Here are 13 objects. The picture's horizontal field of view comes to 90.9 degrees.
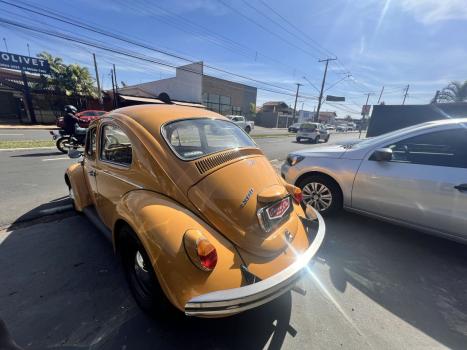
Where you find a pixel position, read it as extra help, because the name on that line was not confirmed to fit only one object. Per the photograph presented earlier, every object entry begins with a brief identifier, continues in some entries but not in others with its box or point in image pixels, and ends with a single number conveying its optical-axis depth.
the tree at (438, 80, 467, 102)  23.48
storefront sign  20.22
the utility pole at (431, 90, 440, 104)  27.67
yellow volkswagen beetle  1.61
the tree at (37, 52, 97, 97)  23.55
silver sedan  2.87
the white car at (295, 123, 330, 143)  20.06
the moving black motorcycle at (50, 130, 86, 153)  9.22
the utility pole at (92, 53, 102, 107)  27.14
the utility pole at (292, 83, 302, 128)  42.78
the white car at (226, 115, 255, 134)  27.23
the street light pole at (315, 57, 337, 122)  35.06
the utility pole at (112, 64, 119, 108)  29.17
